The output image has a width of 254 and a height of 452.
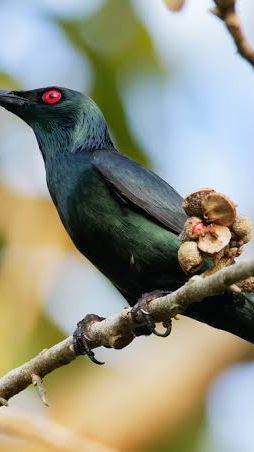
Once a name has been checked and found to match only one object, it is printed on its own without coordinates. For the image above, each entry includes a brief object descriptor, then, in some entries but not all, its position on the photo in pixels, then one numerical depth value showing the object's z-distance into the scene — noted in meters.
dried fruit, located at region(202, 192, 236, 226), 9.23
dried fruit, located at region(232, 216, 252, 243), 9.20
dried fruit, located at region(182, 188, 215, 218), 9.37
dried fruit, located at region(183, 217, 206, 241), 9.37
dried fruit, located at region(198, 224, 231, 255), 9.19
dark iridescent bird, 12.13
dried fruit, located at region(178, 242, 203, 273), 9.38
